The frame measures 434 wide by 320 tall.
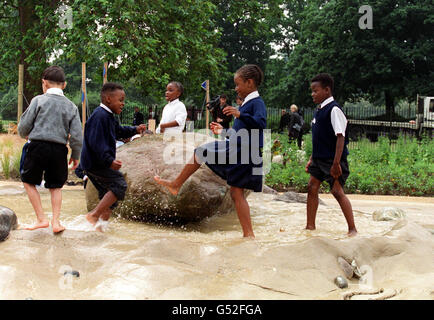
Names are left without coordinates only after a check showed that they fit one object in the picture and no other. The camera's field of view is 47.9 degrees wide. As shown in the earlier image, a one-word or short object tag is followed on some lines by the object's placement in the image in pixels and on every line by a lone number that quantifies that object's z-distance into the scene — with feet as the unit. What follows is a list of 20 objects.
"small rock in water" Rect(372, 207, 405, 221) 21.34
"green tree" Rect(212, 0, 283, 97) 125.80
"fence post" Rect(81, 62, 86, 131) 34.60
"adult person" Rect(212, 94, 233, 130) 36.17
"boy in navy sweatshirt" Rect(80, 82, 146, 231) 16.06
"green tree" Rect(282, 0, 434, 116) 85.25
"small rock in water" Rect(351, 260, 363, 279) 14.24
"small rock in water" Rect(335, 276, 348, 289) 12.93
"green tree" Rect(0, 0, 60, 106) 55.98
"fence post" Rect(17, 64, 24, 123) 42.70
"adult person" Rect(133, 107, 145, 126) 62.90
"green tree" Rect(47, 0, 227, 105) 47.98
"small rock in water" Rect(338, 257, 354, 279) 14.04
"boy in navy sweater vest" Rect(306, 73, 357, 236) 17.10
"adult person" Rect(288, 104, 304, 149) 53.42
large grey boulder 19.51
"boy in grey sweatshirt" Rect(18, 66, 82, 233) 15.55
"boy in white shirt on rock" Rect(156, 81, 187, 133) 22.26
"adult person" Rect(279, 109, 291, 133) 68.13
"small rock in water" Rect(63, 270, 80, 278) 12.51
